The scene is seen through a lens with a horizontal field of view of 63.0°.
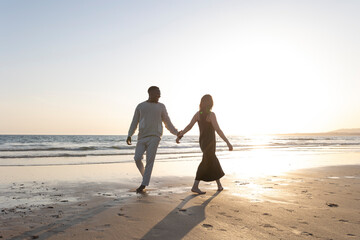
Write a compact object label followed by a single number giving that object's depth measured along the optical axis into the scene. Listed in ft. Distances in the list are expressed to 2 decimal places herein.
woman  20.59
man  20.76
